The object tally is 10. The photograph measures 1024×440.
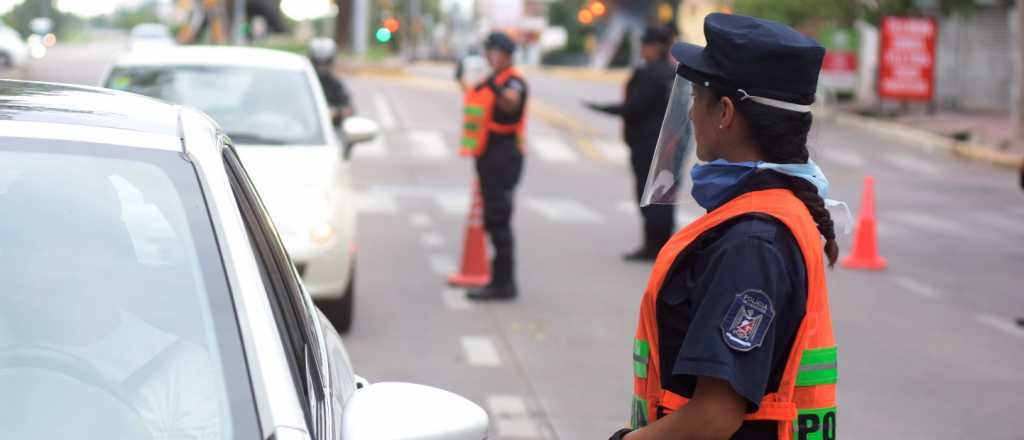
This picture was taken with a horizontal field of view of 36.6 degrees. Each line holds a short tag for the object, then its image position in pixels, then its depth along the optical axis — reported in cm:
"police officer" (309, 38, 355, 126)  1429
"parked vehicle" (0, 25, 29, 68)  4425
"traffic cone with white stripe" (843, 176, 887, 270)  1305
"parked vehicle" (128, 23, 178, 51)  6206
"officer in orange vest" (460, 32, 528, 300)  1051
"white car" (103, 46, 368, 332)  845
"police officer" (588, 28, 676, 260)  1250
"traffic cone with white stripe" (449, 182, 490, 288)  1127
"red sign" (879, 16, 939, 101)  3142
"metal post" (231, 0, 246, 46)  4847
